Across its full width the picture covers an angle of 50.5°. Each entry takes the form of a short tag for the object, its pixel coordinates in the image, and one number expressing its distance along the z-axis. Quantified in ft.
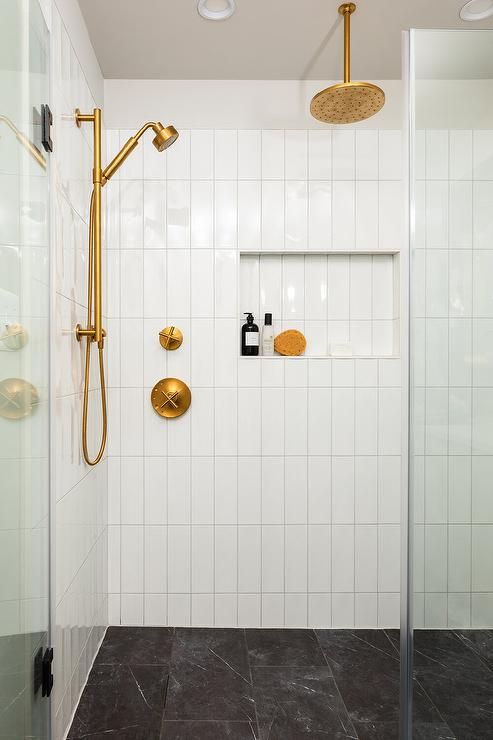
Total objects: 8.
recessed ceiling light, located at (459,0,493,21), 5.97
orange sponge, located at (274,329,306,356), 7.77
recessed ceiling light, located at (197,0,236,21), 5.92
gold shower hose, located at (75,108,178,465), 5.89
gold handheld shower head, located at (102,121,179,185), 6.01
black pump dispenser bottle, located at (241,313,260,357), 7.72
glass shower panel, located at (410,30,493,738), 3.38
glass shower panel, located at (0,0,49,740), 3.36
